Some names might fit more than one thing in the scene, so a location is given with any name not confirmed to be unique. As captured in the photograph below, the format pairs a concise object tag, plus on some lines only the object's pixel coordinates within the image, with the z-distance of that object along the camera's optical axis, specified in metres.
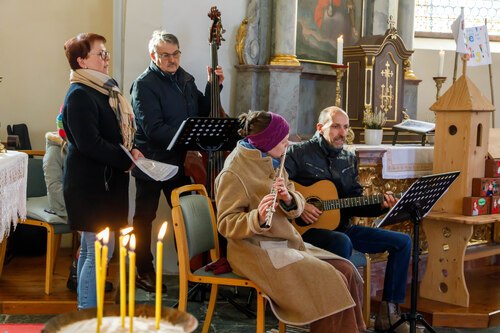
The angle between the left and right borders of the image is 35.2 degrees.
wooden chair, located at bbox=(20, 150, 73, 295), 5.03
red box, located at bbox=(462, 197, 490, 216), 5.17
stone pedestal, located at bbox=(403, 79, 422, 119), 7.39
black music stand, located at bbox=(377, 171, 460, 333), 4.10
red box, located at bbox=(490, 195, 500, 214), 5.31
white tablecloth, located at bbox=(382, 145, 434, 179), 5.48
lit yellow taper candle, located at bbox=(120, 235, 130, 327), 1.65
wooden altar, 6.56
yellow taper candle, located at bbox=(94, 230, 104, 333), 1.58
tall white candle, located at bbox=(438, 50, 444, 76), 6.88
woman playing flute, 3.66
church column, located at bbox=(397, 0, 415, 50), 7.71
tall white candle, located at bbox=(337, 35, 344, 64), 5.98
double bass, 5.28
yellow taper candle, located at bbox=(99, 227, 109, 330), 1.60
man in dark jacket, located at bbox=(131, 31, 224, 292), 5.19
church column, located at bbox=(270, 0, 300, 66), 6.41
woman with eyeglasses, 4.03
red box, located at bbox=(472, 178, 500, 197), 5.24
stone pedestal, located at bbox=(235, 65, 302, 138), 6.30
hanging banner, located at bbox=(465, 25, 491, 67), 5.84
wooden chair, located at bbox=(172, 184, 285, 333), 3.81
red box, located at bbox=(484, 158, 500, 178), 5.34
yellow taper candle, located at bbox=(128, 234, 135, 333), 1.54
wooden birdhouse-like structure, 5.22
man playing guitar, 4.64
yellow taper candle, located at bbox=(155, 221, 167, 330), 1.62
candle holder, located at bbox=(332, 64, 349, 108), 6.00
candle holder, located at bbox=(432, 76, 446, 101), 6.83
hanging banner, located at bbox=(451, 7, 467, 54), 5.51
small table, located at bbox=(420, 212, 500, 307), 5.13
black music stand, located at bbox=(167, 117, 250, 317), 4.62
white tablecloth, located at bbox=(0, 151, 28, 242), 3.78
